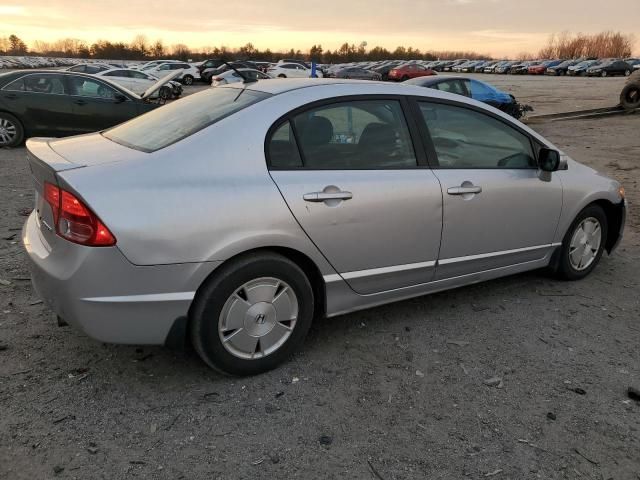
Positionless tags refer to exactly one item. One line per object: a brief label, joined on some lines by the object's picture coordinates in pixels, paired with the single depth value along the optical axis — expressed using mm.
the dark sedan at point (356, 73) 39325
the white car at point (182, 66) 34550
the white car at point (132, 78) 20878
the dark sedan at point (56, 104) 9930
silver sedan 2533
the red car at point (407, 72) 37812
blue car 12945
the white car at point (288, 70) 33750
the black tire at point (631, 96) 19750
